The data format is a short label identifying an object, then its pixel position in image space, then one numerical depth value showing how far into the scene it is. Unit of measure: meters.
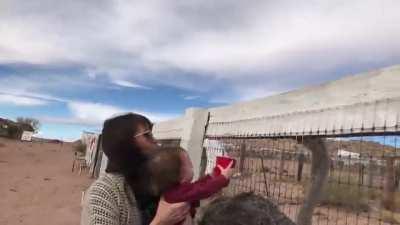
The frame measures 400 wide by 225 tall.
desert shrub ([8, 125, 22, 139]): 66.43
